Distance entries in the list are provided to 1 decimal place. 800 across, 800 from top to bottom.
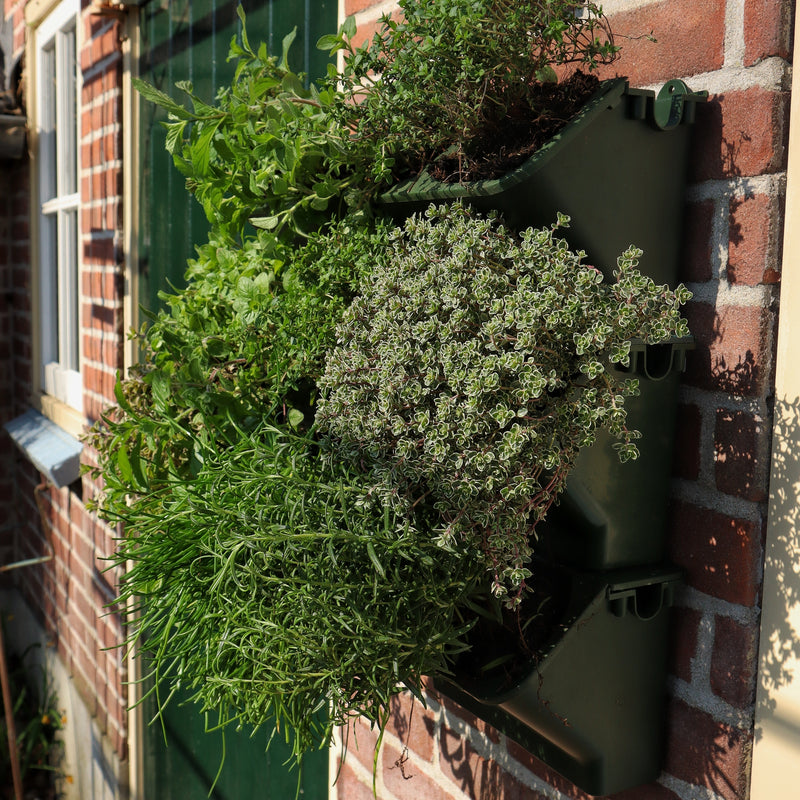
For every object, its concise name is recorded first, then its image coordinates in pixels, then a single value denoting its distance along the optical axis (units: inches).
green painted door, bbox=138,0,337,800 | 76.2
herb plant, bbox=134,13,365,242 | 45.8
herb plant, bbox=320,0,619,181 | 35.4
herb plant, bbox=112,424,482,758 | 34.9
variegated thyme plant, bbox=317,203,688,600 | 32.8
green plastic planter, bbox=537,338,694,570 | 37.3
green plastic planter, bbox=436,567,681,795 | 39.1
